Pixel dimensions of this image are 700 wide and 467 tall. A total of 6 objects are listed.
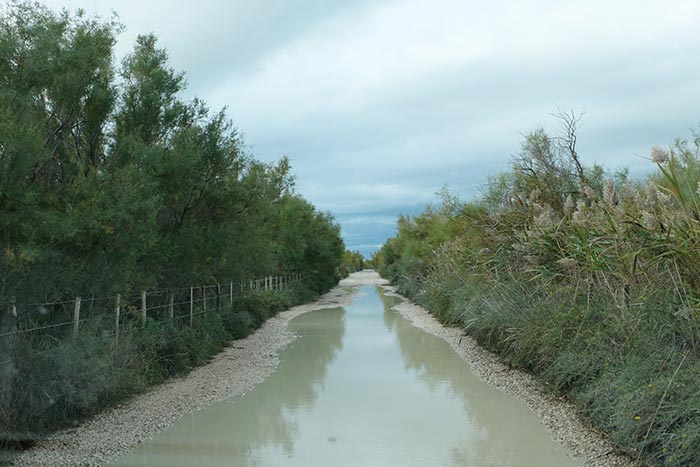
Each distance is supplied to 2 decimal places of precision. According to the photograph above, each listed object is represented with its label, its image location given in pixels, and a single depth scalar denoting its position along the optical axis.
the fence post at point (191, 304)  14.74
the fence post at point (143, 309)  12.15
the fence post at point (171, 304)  13.75
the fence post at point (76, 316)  8.99
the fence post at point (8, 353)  7.22
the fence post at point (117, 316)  10.39
